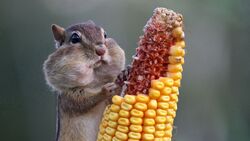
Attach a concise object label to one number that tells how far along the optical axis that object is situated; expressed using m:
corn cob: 1.51
